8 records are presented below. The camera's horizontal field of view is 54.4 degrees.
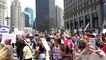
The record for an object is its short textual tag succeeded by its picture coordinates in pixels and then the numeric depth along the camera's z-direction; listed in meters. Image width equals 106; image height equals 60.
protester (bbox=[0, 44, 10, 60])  0.66
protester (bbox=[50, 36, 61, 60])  3.41
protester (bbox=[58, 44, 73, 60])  2.00
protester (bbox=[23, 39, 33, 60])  3.59
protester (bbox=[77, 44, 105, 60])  1.16
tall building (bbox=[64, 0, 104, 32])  29.40
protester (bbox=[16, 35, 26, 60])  4.27
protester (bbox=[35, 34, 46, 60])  3.13
